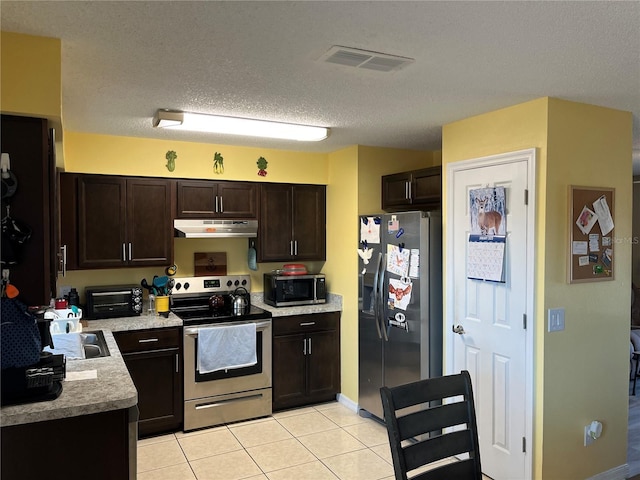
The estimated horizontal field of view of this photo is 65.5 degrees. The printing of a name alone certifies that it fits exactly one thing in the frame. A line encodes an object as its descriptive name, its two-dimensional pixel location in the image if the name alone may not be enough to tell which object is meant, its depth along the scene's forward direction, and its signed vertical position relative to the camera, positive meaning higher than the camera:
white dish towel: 3.99 -0.91
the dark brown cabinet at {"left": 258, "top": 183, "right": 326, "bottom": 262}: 4.62 +0.12
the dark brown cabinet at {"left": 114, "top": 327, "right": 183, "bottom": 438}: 3.79 -1.07
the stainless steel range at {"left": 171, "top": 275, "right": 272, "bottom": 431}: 4.00 -1.00
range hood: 4.21 +0.07
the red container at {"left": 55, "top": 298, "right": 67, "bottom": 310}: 3.50 -0.49
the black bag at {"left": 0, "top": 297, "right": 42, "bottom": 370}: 1.99 -0.40
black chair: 1.73 -0.70
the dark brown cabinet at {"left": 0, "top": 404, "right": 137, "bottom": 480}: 1.95 -0.87
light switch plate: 2.90 -0.50
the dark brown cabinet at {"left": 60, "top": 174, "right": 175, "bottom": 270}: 3.88 +0.12
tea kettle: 4.40 -0.59
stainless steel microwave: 4.57 -0.51
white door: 2.96 -0.54
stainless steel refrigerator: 3.67 -0.52
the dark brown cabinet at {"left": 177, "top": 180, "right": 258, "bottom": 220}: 4.27 +0.32
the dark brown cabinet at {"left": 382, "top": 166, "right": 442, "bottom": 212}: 3.88 +0.38
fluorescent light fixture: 3.20 +0.76
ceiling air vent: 2.11 +0.78
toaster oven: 3.93 -0.52
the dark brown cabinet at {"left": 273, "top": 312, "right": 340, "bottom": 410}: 4.41 -1.13
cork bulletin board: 2.95 +0.00
